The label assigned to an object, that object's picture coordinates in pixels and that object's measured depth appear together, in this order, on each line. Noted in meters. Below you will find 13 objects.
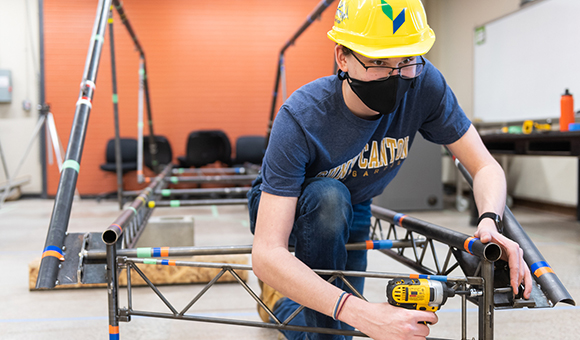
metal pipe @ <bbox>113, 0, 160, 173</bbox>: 3.50
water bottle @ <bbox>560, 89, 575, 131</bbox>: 3.31
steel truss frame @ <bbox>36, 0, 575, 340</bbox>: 1.18
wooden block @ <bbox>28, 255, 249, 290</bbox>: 2.43
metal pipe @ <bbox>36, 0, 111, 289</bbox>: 1.34
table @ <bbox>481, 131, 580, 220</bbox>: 3.12
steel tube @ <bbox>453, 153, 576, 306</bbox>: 1.16
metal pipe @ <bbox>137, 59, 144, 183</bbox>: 4.25
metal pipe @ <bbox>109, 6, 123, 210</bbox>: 3.90
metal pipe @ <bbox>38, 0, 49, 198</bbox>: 6.60
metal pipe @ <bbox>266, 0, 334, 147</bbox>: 2.87
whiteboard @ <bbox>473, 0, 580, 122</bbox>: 4.60
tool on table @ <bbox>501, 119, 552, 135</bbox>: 3.62
